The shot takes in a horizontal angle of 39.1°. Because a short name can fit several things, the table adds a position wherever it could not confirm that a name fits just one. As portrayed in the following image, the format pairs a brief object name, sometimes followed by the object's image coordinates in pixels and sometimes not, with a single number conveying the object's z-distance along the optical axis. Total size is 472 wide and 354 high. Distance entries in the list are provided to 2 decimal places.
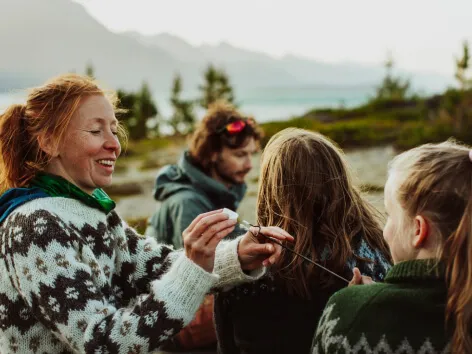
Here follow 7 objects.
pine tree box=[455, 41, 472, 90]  14.56
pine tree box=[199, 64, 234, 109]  23.81
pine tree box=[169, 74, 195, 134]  25.14
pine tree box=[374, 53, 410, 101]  25.25
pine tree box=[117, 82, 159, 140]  20.52
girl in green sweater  1.90
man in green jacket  5.04
